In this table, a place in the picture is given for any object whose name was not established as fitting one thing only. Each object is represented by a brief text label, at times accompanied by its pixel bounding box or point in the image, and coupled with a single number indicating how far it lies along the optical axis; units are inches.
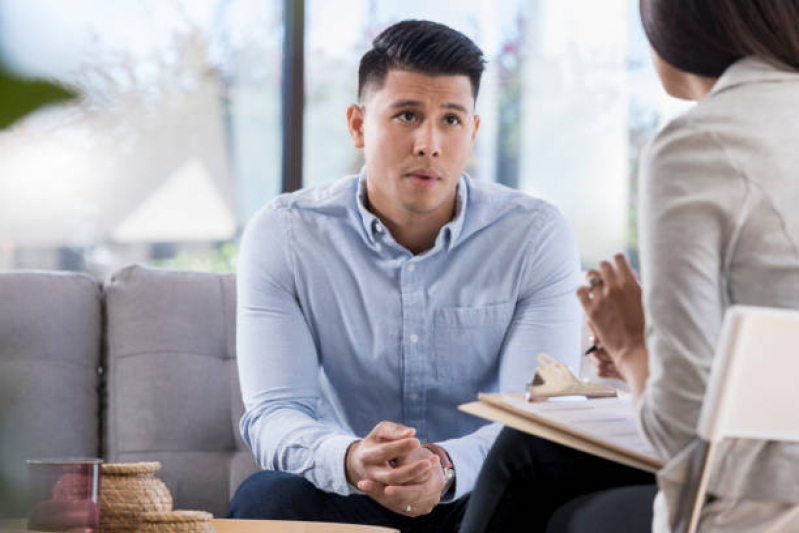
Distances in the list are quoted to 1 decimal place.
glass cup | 83.8
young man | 101.0
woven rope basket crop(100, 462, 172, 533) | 87.8
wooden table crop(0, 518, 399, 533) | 89.1
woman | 70.4
